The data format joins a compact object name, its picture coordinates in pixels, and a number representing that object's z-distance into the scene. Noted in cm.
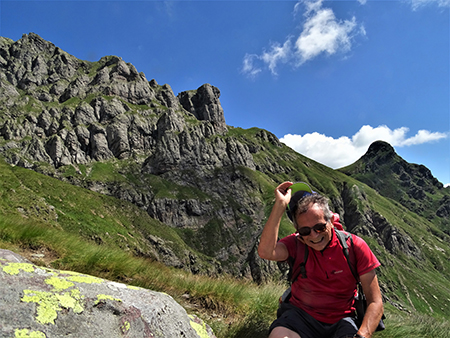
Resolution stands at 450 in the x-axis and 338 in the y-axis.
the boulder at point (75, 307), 214
